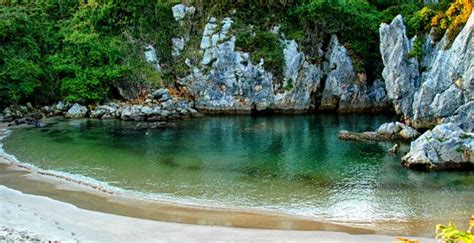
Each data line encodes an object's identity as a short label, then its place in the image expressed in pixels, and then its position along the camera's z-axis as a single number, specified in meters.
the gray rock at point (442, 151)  30.28
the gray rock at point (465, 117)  35.63
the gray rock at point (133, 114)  53.34
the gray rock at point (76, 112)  55.47
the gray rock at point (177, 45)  62.91
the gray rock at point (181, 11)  62.91
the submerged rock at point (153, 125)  47.56
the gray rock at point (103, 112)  55.41
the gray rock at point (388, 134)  40.22
